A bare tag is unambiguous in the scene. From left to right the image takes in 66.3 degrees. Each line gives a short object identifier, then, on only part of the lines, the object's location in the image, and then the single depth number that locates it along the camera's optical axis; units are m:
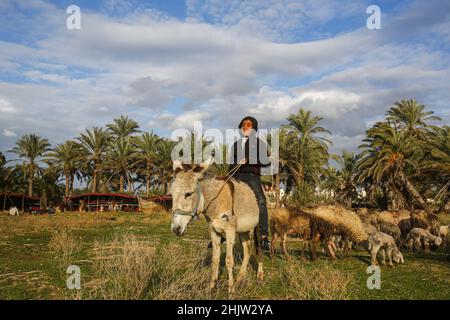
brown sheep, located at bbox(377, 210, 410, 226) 18.05
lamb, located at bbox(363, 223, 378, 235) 11.34
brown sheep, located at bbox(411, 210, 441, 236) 16.31
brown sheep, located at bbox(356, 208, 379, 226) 18.25
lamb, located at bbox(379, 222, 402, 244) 15.71
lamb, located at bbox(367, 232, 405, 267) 9.87
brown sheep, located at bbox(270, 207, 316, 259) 11.65
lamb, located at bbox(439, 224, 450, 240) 15.36
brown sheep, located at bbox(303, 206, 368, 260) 11.08
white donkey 5.16
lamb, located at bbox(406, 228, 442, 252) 13.68
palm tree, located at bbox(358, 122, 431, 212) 31.67
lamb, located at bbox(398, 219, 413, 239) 17.61
